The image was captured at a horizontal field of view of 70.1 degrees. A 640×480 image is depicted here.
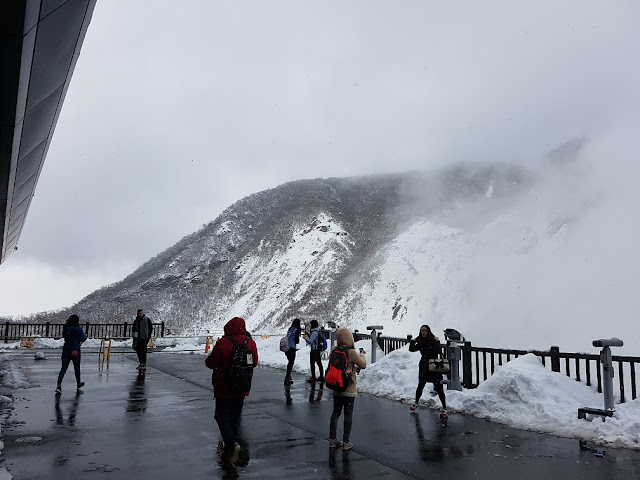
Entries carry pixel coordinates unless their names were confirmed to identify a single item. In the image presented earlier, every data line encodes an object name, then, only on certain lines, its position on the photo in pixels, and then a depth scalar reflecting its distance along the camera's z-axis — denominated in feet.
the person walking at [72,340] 37.04
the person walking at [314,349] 43.27
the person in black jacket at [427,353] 30.09
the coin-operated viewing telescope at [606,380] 24.77
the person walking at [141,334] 53.21
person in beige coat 21.97
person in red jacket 18.99
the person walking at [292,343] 44.50
